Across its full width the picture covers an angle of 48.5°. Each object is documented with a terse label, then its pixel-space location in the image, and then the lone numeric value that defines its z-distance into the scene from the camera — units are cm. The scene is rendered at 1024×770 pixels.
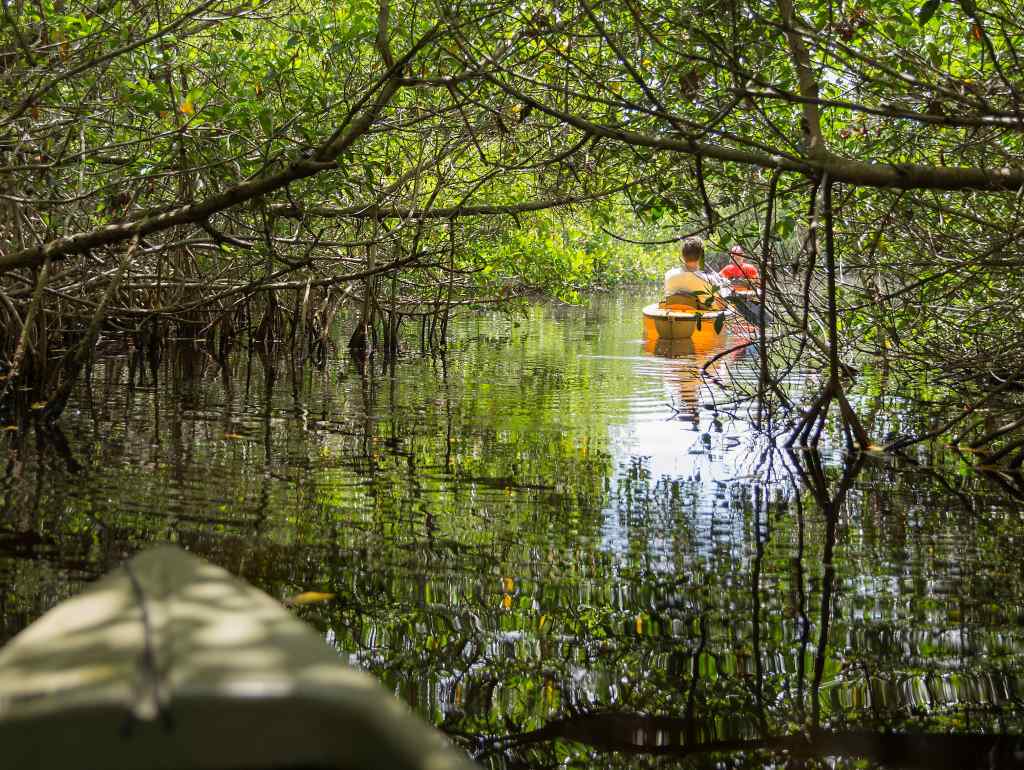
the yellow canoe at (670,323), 1263
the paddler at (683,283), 1204
